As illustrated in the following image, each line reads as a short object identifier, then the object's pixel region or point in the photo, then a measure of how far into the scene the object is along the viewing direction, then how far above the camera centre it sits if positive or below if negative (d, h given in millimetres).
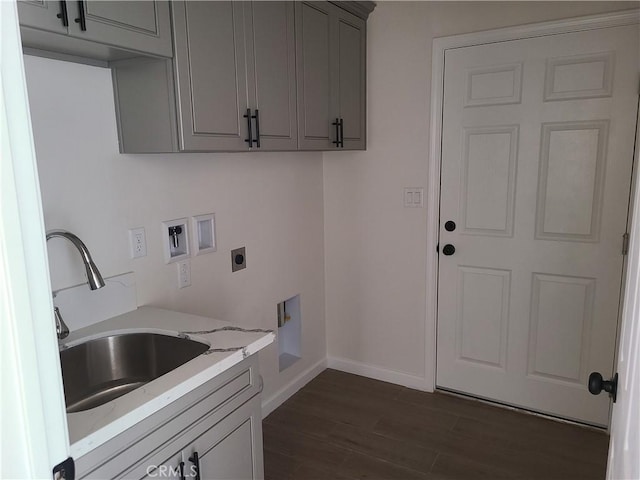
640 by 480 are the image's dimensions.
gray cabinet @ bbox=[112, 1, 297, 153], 1678 +310
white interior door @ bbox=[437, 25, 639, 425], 2371 -261
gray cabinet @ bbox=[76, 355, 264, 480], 1166 -757
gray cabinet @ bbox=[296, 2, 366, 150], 2369 +482
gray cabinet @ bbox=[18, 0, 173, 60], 1250 +408
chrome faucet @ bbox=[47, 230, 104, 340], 1506 -289
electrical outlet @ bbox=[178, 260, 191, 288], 2139 -482
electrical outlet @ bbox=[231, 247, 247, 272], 2445 -480
